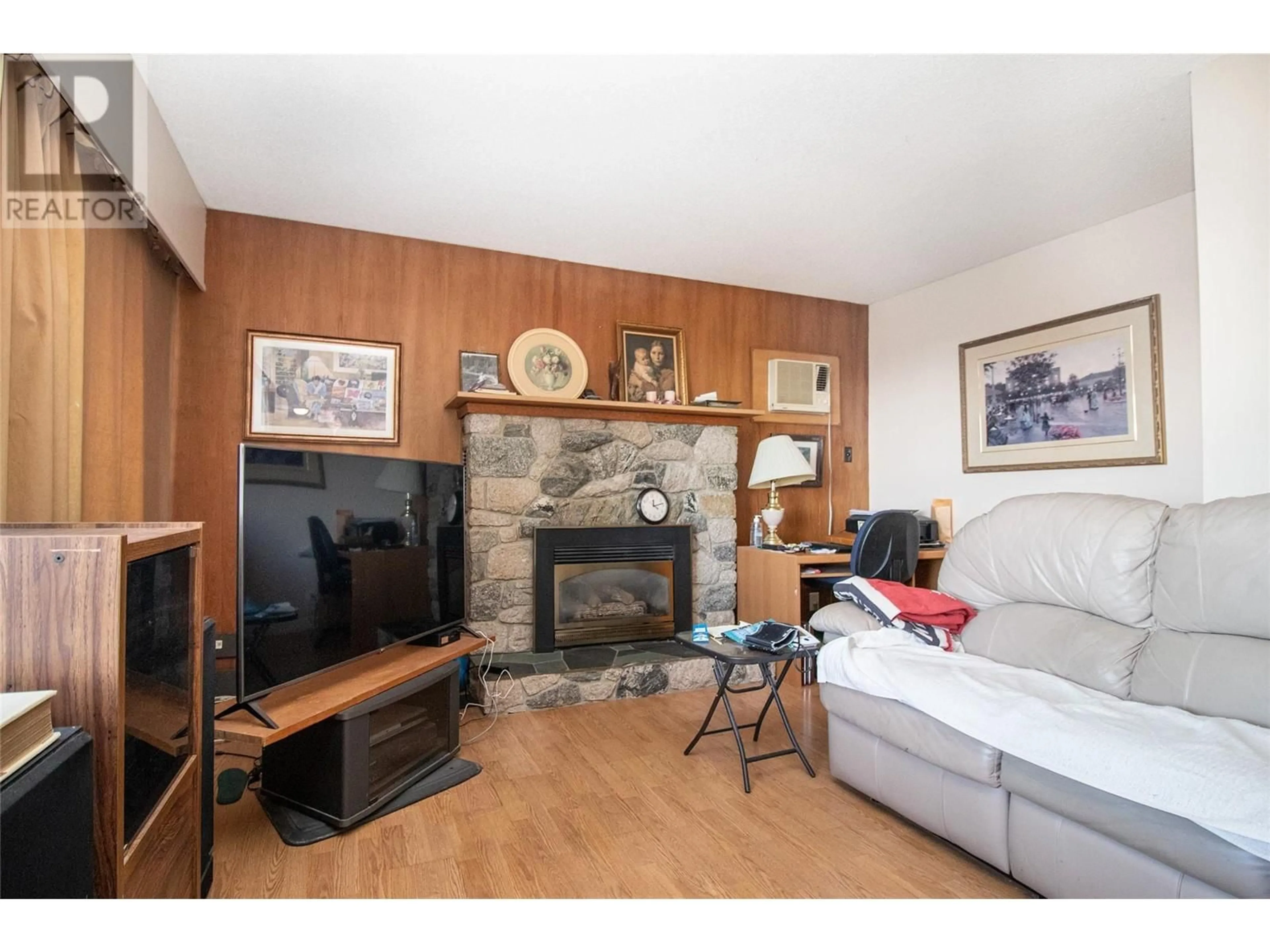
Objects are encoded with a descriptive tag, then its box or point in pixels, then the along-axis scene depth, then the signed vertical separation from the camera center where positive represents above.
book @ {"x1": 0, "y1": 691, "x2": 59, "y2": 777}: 0.79 -0.32
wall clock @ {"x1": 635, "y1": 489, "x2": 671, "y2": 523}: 3.79 -0.11
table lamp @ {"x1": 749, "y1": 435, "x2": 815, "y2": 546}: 3.89 +0.12
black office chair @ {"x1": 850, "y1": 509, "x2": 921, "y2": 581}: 3.34 -0.34
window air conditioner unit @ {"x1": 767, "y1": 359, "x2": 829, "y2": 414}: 4.44 +0.75
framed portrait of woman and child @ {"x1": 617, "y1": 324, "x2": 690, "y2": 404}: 3.97 +0.83
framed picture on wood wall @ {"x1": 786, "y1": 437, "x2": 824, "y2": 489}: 4.54 +0.26
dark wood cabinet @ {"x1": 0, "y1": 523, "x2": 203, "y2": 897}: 0.98 -0.29
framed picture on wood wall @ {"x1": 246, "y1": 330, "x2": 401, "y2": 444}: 3.22 +0.55
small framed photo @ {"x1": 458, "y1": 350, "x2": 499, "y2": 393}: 3.59 +0.72
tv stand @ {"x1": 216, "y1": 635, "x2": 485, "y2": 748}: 1.73 -0.67
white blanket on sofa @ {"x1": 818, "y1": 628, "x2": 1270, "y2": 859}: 1.27 -0.63
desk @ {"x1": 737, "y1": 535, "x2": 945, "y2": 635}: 3.66 -0.59
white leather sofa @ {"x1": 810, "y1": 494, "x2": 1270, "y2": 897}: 1.41 -0.56
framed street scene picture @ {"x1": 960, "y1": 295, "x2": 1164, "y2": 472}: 3.13 +0.53
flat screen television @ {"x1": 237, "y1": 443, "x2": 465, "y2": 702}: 1.85 -0.25
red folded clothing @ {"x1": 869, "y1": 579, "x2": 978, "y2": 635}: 2.39 -0.48
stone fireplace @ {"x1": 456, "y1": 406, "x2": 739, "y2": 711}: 3.39 -0.36
